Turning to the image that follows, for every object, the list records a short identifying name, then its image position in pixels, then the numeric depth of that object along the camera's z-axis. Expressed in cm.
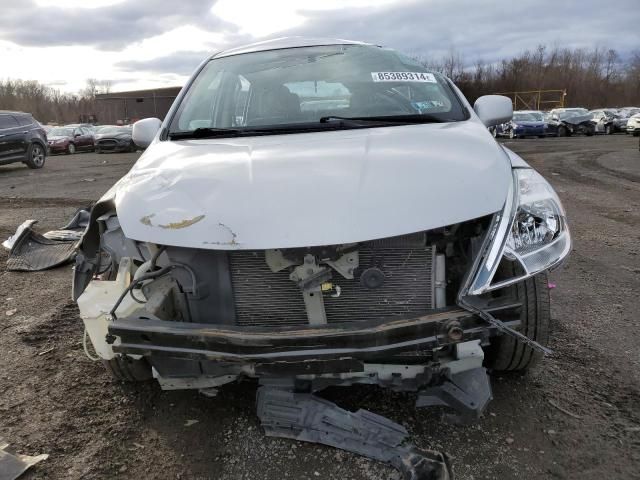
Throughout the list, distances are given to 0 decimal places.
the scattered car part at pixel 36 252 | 483
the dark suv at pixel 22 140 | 1335
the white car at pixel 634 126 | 2276
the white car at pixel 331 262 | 184
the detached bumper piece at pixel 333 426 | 203
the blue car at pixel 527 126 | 2580
